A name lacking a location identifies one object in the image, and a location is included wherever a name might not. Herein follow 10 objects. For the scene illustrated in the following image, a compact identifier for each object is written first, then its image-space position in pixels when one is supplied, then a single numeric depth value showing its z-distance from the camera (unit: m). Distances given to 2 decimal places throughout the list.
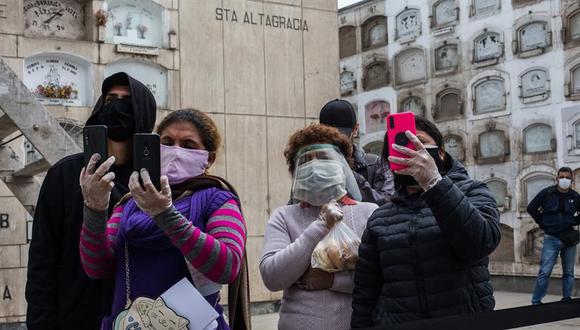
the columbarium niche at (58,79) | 8.84
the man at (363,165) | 3.80
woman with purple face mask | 2.24
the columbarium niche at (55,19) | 8.84
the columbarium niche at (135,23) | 9.42
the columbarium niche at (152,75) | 9.53
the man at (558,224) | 11.62
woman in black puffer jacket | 2.55
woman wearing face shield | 2.99
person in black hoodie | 2.70
